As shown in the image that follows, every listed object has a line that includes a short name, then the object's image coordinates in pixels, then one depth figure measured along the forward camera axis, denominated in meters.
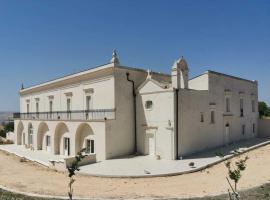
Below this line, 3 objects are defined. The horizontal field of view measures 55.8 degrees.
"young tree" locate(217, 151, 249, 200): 6.90
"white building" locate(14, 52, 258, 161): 20.20
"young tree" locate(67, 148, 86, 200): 6.76
